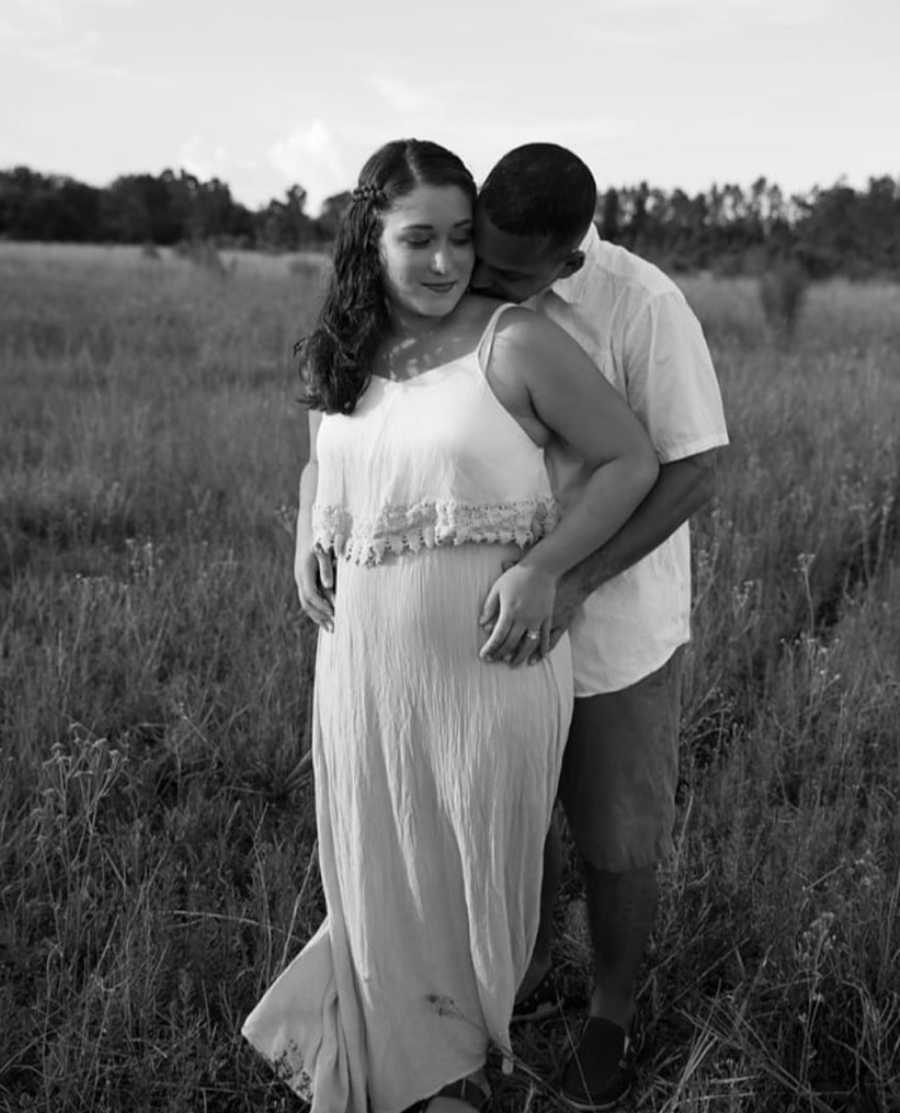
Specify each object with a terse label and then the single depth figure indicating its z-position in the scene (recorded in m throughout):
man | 1.82
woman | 1.87
